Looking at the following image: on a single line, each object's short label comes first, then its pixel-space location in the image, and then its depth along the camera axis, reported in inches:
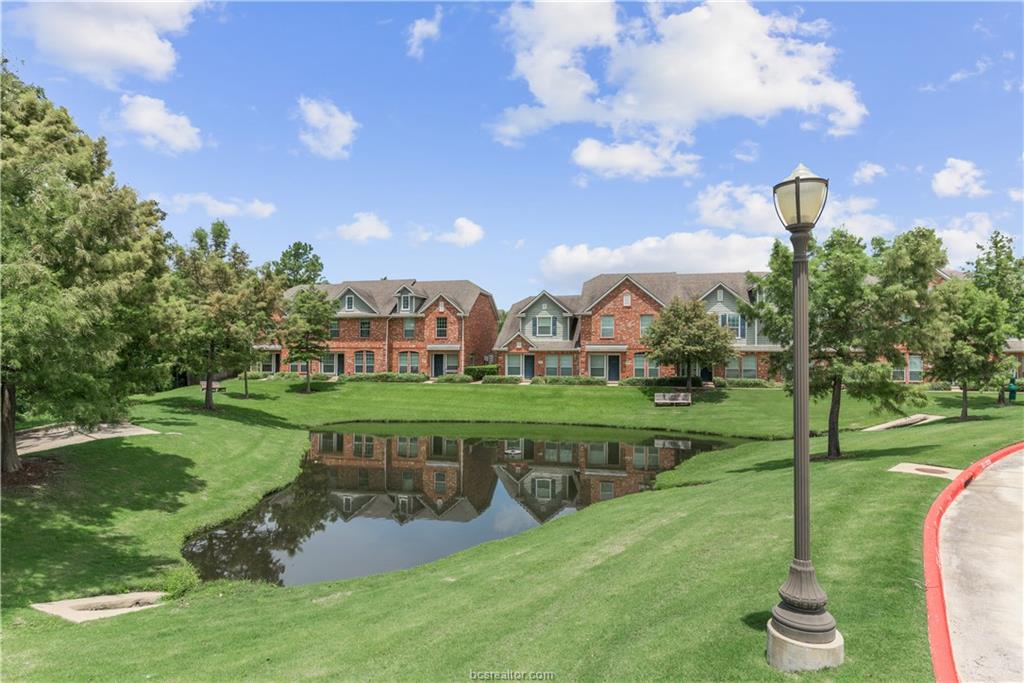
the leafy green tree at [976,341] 1074.1
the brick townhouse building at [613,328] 1971.0
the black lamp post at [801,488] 220.2
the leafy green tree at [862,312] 700.0
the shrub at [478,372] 2027.6
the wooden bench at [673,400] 1652.3
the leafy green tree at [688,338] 1692.9
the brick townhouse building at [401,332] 2193.7
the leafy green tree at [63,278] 440.1
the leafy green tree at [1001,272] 1528.1
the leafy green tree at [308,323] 1881.2
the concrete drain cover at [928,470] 494.2
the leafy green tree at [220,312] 1387.8
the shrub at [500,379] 1968.5
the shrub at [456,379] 2005.4
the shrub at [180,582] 470.7
